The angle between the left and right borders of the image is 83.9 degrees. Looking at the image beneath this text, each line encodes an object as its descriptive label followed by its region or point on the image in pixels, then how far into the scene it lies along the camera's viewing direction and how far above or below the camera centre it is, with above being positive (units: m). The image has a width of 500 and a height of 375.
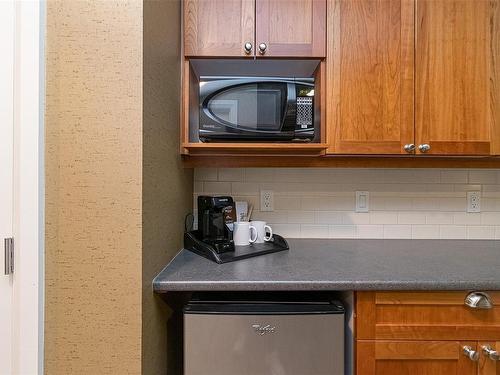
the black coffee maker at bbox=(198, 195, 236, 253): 1.23 -0.16
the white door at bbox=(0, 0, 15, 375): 0.76 +0.12
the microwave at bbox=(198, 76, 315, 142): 1.20 +0.33
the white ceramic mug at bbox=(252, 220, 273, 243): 1.38 -0.23
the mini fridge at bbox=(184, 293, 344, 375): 0.89 -0.51
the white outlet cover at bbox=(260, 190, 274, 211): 1.55 -0.09
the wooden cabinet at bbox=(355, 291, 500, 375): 0.92 -0.49
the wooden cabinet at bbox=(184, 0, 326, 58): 1.22 +0.67
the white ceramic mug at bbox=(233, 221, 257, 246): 1.34 -0.24
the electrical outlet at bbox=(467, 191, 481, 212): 1.55 -0.09
